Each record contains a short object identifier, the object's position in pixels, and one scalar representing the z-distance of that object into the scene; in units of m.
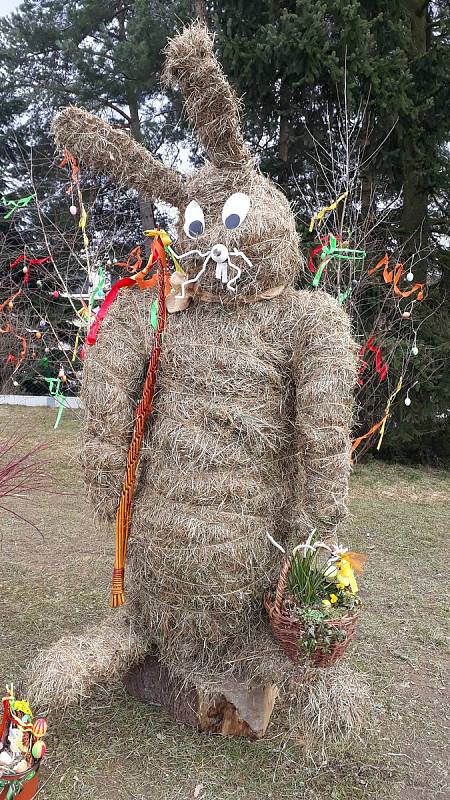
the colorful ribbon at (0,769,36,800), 1.83
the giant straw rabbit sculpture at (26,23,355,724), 2.21
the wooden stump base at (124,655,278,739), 2.40
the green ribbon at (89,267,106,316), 4.49
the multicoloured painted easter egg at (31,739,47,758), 1.91
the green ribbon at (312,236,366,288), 3.33
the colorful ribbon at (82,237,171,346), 2.35
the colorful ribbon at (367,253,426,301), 4.65
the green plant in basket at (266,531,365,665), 2.00
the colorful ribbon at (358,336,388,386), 5.29
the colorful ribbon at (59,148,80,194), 2.53
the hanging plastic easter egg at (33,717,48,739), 1.95
